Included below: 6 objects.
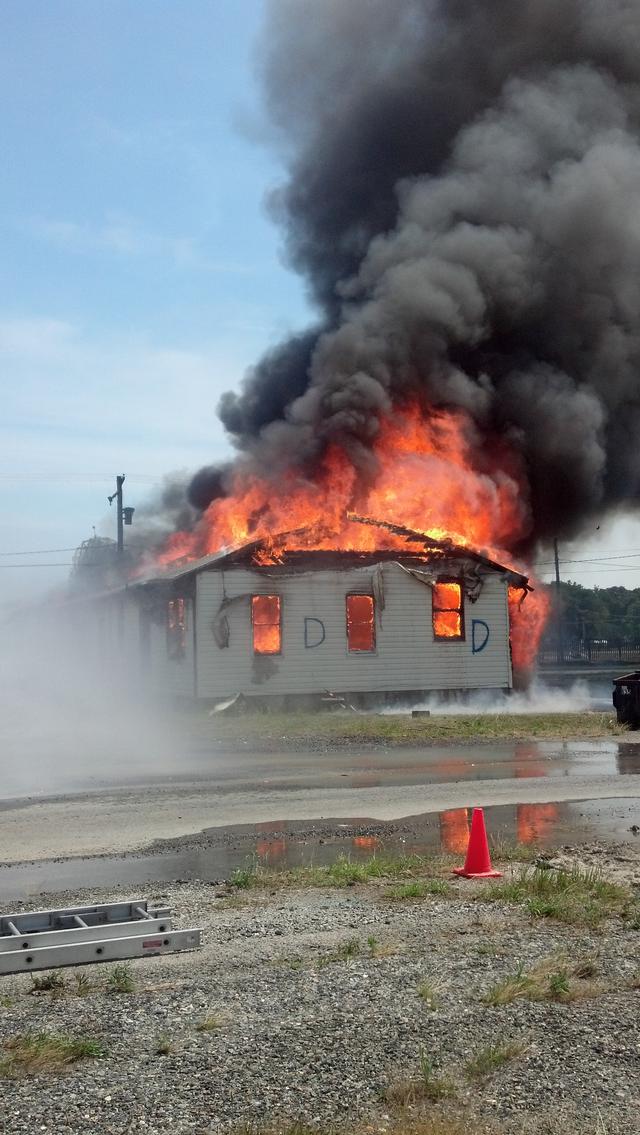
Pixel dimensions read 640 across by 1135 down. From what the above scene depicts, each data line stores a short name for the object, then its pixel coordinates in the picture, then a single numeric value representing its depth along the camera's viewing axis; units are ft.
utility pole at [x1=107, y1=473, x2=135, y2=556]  136.70
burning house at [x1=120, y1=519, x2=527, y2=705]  79.87
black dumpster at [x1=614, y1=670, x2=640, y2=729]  61.72
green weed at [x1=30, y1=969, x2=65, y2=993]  15.72
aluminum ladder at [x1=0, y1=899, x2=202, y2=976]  16.52
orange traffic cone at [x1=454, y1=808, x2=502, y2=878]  23.63
